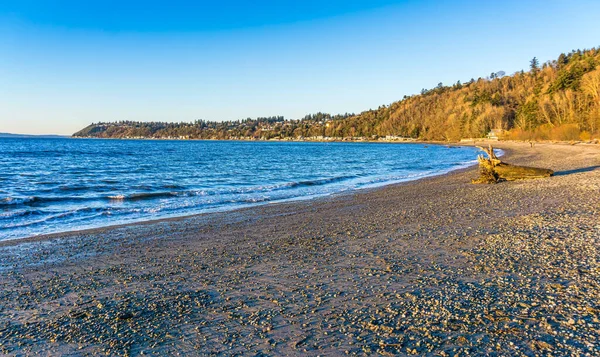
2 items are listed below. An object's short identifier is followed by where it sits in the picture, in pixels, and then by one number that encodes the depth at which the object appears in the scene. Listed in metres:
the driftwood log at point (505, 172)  23.95
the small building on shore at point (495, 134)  128.46
